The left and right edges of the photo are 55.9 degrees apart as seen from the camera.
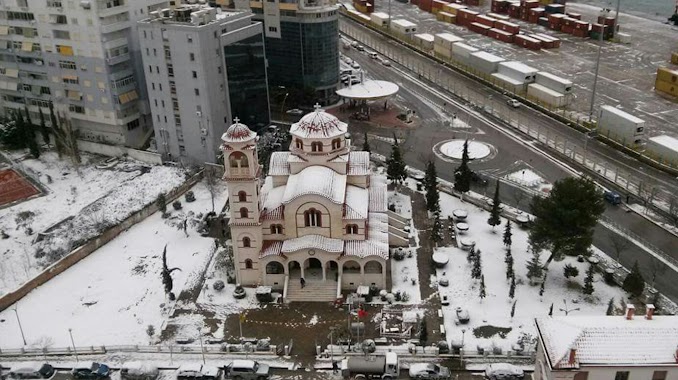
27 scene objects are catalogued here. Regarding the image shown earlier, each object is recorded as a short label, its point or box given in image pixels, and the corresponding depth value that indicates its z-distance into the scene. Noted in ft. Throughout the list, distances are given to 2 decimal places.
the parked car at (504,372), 173.98
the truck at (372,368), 177.27
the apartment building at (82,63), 303.68
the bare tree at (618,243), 223.08
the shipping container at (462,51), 432.66
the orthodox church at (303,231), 206.80
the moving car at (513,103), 366.02
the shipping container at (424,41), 488.02
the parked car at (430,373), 175.73
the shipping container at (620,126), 303.89
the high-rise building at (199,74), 283.38
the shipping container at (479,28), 527.31
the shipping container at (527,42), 478.18
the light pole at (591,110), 331.98
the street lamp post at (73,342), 189.02
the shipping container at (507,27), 498.69
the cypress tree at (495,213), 234.79
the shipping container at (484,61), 406.41
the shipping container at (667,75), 369.30
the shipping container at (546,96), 357.82
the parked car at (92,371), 180.55
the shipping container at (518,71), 381.81
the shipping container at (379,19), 552.82
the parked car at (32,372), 181.57
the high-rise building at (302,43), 362.94
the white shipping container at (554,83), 361.71
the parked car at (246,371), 178.29
